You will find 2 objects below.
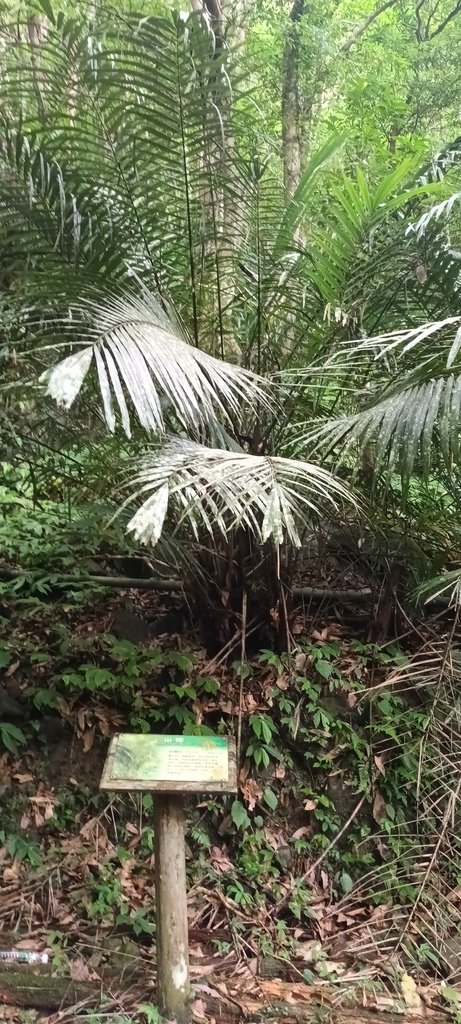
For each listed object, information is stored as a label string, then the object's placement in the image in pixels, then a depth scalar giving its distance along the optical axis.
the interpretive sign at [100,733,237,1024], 1.80
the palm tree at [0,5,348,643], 2.05
